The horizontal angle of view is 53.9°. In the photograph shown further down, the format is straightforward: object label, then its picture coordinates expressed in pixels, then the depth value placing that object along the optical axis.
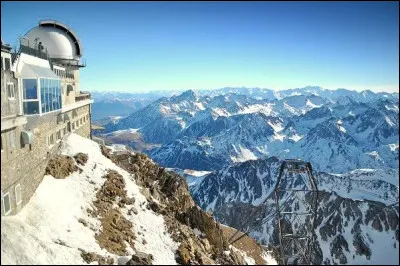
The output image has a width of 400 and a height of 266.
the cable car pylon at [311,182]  46.07
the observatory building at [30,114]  32.75
